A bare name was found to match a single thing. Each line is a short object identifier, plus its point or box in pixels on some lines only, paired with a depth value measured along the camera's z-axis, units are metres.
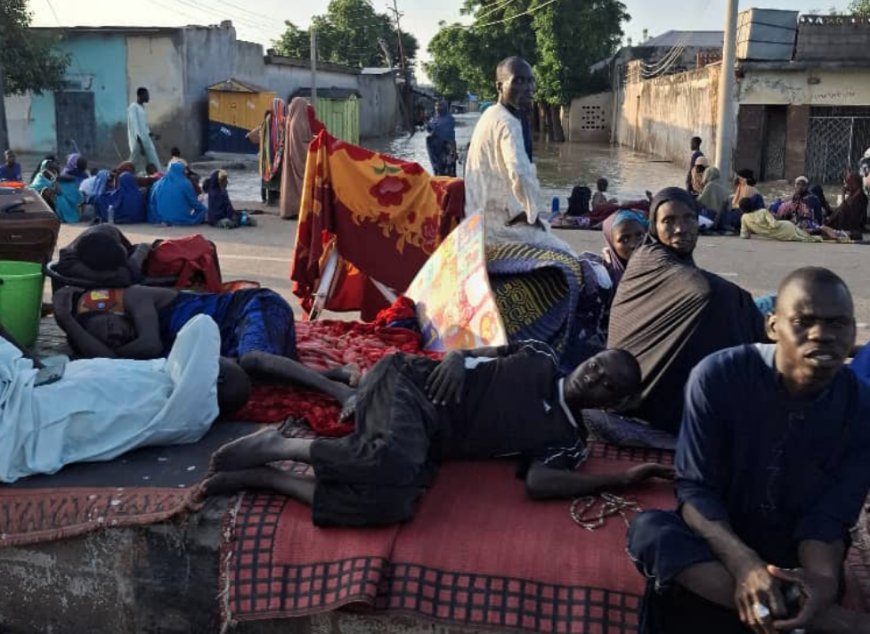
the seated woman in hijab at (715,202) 12.08
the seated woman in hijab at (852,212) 12.03
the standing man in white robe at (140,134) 13.80
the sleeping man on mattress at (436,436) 2.90
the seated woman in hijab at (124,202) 12.03
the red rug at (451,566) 2.69
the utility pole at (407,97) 44.47
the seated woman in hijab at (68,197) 12.10
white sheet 3.29
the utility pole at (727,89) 13.92
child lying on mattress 4.06
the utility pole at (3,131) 13.95
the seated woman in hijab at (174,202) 11.97
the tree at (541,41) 36.12
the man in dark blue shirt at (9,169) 12.12
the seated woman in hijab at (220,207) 11.76
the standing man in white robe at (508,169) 5.65
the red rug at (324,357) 3.84
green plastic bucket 4.66
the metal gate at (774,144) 20.59
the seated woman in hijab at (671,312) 3.41
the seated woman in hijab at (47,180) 11.41
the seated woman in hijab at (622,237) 4.77
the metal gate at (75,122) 23.92
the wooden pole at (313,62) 19.38
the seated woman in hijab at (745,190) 12.20
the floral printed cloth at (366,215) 6.51
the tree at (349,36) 51.12
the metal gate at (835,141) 20.03
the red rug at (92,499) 3.10
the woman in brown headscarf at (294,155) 12.71
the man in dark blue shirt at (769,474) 2.26
